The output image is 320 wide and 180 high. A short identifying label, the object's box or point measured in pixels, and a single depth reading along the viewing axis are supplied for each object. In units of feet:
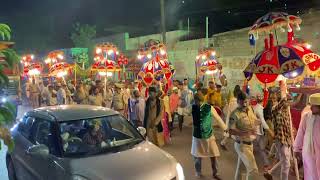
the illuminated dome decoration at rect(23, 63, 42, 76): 49.03
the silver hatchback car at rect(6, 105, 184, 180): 12.35
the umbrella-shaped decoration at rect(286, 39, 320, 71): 15.83
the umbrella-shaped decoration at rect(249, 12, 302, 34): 16.63
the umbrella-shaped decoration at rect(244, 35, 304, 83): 15.66
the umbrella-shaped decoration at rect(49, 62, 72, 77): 40.31
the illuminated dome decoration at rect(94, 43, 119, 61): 42.06
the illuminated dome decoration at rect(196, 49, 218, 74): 35.77
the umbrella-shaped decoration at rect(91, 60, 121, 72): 39.04
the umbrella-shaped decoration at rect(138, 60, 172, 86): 31.98
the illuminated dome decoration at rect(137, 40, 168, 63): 33.16
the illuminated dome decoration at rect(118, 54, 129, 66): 51.55
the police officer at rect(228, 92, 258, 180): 15.26
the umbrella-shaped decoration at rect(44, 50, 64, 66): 51.83
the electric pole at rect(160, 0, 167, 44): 38.86
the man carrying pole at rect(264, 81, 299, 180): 16.24
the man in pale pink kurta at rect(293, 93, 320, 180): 13.57
